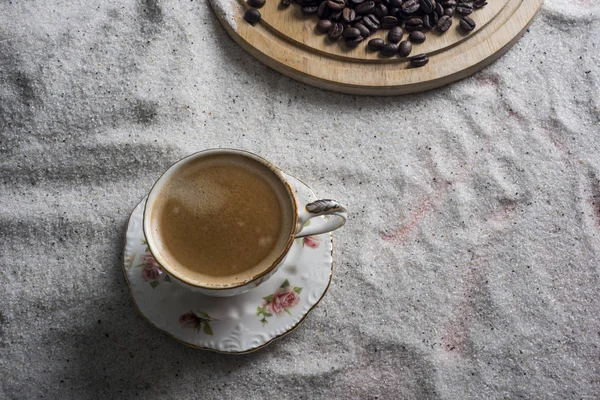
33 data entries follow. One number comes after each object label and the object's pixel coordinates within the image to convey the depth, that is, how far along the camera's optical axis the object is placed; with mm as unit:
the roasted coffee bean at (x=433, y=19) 617
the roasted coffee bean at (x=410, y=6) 613
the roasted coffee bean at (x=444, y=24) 615
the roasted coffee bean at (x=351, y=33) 607
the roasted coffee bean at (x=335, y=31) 610
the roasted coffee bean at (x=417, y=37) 610
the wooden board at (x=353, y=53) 608
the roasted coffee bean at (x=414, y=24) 613
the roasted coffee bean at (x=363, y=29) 612
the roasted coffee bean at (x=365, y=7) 613
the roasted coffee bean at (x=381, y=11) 614
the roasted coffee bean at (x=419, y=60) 608
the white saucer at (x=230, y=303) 531
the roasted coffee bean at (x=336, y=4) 610
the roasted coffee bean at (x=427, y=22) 616
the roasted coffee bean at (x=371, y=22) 614
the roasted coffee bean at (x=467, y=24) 615
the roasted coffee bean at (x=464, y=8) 621
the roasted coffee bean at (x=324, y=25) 611
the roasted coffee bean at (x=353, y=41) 610
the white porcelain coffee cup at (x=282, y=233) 492
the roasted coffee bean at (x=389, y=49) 605
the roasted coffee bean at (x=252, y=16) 609
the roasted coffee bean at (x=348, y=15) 612
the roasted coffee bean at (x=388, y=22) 613
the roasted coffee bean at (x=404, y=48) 607
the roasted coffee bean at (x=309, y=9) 615
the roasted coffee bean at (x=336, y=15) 614
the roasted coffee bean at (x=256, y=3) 615
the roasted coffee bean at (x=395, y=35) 610
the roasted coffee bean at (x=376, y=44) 607
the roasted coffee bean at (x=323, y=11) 612
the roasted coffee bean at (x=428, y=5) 613
